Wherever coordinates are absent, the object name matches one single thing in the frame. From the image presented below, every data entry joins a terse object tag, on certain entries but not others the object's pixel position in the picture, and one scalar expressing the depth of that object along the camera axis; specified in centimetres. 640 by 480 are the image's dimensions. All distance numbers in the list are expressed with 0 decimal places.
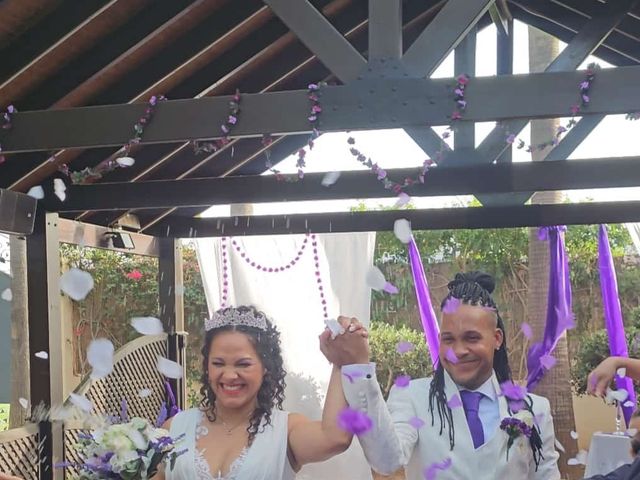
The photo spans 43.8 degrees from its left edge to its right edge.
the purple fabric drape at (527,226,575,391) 555
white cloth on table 459
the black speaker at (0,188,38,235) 402
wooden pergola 282
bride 209
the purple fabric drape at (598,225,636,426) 533
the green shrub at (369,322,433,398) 737
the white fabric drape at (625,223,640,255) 602
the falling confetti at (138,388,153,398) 592
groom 213
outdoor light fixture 556
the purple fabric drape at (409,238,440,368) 564
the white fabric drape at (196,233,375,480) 644
